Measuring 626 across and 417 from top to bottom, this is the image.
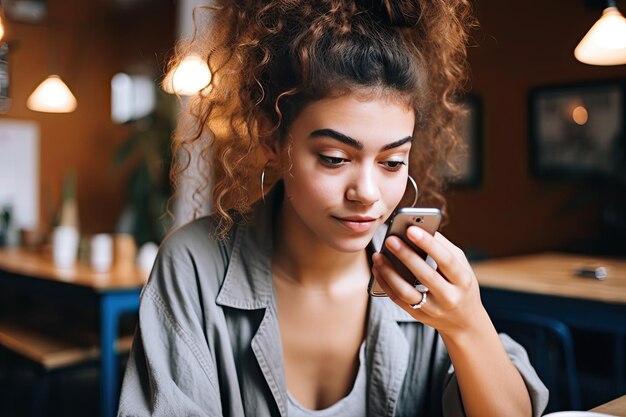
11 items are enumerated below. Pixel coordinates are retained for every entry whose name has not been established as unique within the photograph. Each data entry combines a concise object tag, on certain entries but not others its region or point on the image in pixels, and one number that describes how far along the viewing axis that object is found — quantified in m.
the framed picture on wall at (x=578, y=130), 4.75
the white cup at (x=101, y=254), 3.58
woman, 1.11
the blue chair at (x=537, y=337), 2.20
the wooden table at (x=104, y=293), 3.07
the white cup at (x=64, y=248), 3.83
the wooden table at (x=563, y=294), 2.38
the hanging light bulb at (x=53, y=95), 4.45
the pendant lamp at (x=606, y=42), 2.24
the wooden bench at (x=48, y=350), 3.11
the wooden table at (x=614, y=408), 0.98
